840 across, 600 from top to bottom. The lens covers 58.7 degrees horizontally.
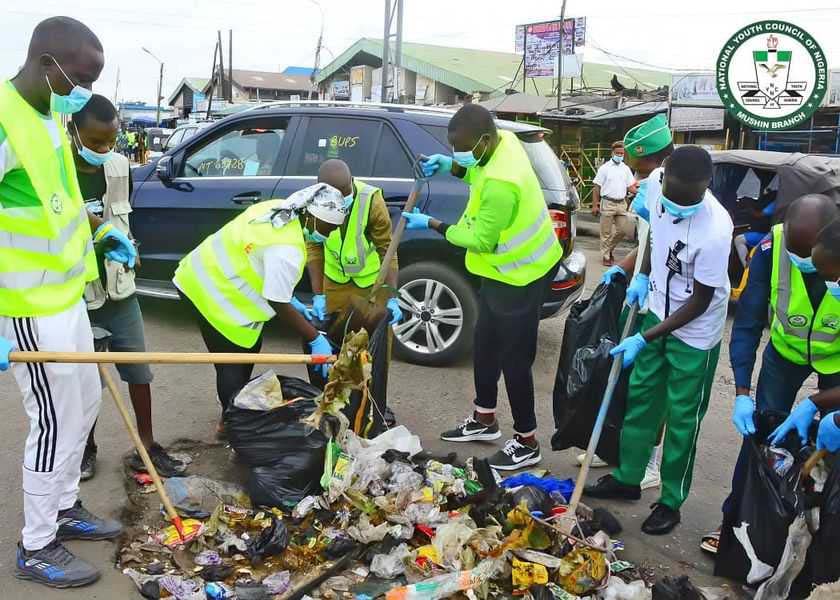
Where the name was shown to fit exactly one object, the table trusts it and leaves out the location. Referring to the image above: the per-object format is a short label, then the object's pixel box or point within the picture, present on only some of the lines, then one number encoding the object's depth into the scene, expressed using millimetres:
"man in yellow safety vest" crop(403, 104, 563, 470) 3744
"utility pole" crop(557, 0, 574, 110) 18656
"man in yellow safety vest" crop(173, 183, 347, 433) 3307
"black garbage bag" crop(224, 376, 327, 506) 3369
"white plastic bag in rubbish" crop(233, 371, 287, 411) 3494
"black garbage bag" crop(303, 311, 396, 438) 3660
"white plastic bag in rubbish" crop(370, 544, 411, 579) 2943
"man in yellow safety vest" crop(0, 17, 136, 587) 2633
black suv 5496
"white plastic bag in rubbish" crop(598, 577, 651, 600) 2766
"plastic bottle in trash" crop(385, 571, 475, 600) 2688
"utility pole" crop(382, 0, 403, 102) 18688
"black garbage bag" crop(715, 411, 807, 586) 2711
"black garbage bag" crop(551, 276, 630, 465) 3656
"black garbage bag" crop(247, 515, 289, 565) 3045
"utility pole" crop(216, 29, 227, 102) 35031
